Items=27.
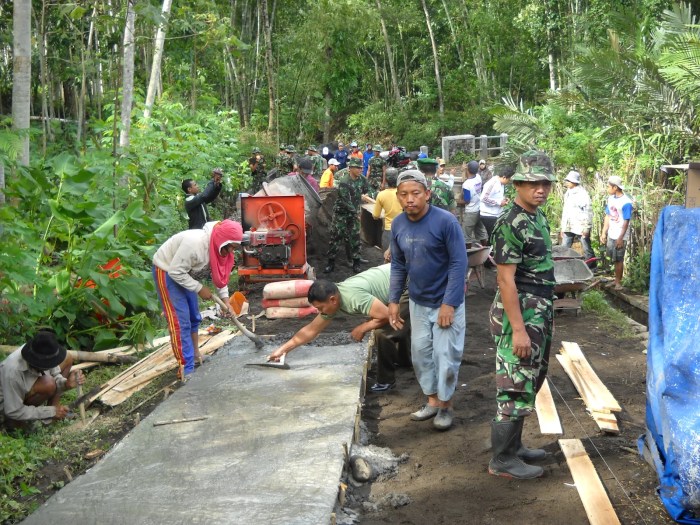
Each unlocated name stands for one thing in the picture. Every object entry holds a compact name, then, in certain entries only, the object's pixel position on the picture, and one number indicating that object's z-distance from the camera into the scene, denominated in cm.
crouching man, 670
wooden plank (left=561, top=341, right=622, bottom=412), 634
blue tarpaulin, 419
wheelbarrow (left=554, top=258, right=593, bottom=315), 1033
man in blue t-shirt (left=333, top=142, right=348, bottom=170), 2980
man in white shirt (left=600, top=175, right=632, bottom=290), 1198
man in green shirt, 618
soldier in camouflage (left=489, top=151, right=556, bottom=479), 501
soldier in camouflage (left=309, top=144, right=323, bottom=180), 2114
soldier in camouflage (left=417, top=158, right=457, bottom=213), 1020
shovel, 805
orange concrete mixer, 1182
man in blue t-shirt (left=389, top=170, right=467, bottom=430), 604
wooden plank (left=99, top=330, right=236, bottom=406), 769
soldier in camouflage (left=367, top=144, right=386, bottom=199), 2091
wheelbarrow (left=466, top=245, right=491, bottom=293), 1081
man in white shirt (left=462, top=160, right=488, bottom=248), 1377
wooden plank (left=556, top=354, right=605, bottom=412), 633
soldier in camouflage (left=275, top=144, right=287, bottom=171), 2126
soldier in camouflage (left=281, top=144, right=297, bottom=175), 2016
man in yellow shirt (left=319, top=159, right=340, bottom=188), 1860
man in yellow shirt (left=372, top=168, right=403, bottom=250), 1130
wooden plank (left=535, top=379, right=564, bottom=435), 597
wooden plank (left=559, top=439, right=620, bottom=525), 448
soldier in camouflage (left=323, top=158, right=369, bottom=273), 1378
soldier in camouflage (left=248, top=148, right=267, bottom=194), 2288
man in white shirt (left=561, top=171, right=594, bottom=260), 1265
